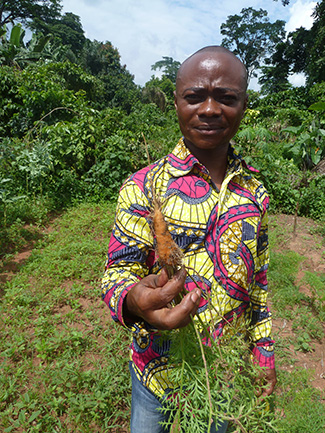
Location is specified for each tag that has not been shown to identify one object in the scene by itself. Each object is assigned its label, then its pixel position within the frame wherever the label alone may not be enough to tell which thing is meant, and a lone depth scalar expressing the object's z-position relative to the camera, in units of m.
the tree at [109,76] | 19.33
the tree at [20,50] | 10.29
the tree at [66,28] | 27.59
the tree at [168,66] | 48.19
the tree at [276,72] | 23.48
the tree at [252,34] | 37.03
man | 1.09
